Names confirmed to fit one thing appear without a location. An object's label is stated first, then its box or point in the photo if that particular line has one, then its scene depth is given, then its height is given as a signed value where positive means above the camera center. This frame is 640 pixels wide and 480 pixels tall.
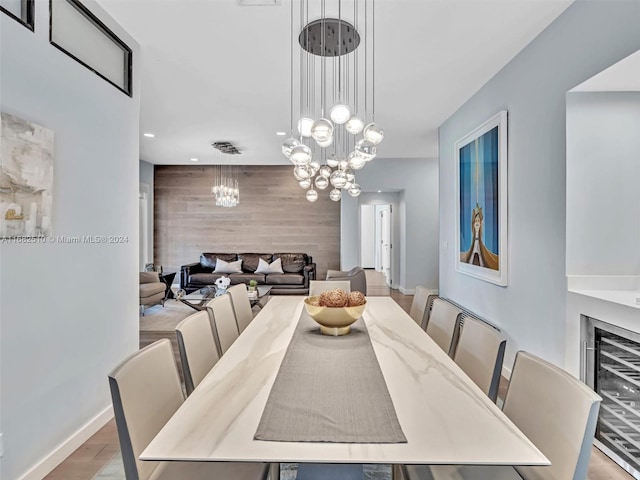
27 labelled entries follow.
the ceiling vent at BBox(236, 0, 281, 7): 2.24 +1.48
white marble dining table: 0.89 -0.53
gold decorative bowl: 1.84 -0.41
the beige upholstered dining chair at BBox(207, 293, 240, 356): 2.10 -0.53
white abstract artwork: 1.63 +0.29
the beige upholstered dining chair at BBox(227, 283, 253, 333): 2.70 -0.54
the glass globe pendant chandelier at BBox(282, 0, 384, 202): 1.95 +1.46
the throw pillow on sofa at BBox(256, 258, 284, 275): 7.08 -0.58
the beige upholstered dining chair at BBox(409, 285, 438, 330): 2.54 -0.51
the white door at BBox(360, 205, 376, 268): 13.05 +0.06
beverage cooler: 1.90 -0.84
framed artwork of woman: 3.17 +0.36
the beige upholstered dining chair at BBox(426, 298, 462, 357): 2.02 -0.53
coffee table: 4.69 -0.83
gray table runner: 0.98 -0.53
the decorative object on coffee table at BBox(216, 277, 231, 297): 5.13 -0.69
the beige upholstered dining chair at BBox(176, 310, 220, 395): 1.62 -0.54
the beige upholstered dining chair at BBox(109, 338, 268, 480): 1.10 -0.60
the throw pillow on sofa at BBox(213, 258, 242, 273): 7.09 -0.58
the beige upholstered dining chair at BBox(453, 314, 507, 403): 1.51 -0.54
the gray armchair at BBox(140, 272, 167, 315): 5.44 -0.81
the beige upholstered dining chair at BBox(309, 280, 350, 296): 3.35 -0.46
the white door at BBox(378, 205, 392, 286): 9.27 -0.14
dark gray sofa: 6.73 -0.70
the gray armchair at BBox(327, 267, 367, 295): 5.51 -0.61
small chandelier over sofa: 6.13 +1.30
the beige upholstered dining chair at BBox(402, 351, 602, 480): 1.01 -0.58
